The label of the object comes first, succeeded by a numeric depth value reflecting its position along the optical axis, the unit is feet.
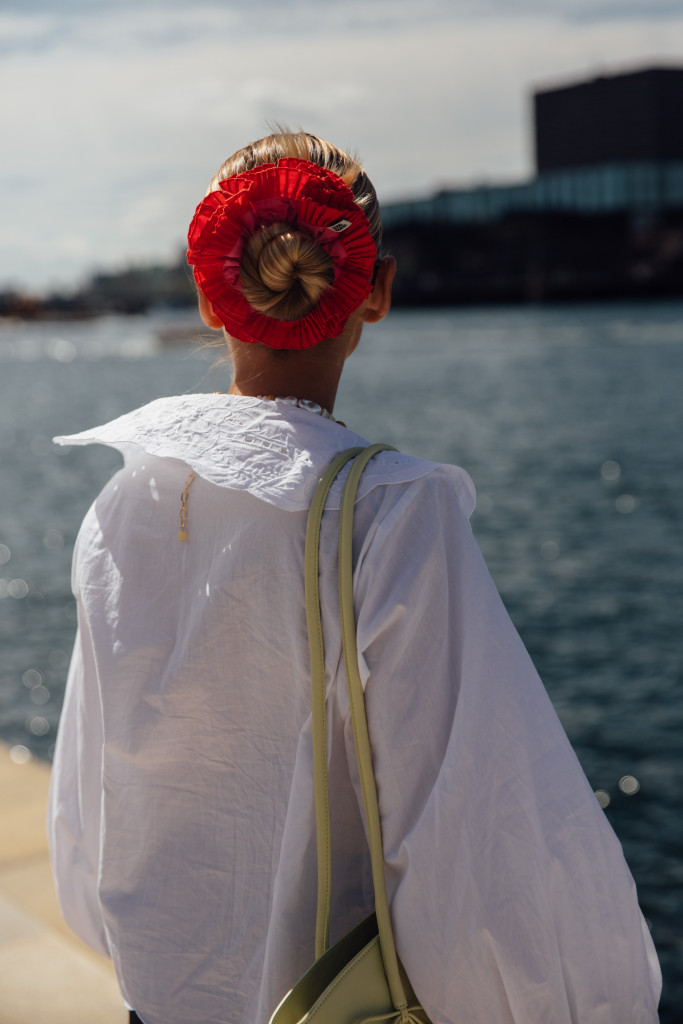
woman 3.84
